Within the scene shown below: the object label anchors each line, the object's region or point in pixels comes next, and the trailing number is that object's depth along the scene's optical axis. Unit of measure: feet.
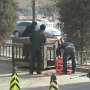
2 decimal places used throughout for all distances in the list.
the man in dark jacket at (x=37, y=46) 51.29
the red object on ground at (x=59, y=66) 52.16
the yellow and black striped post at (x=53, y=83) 26.16
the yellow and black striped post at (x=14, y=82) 30.76
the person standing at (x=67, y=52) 51.01
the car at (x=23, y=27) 113.70
